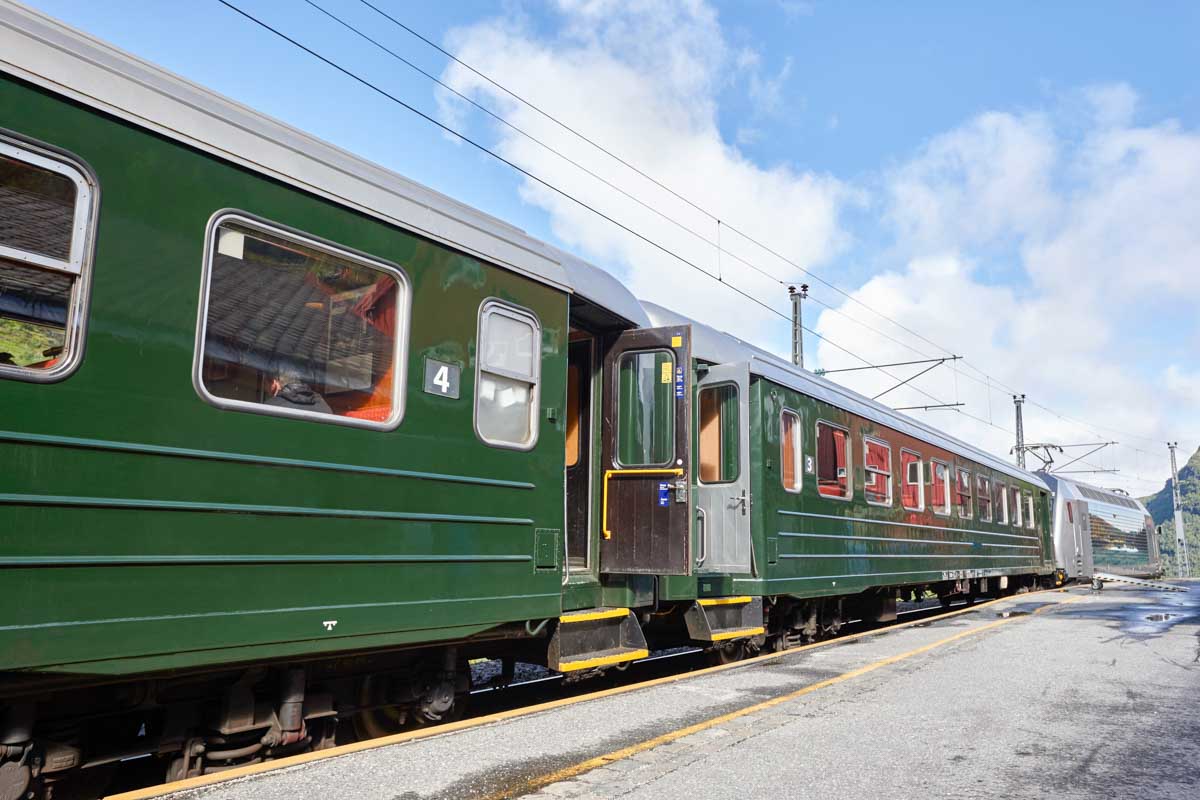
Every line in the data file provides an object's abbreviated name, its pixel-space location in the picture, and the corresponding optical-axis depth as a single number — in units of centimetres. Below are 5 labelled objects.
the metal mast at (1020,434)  3957
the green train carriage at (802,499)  876
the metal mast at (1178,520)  5333
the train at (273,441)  338
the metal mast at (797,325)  1928
